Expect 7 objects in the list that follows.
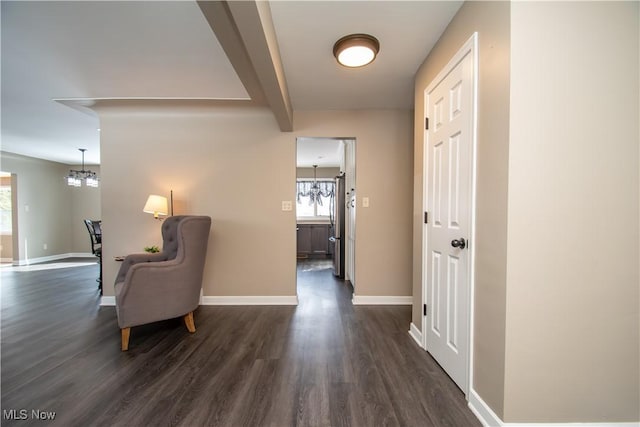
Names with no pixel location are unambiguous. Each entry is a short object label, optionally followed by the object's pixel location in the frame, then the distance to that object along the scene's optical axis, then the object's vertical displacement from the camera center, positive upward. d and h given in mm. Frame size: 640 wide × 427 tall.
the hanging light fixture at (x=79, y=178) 5254 +616
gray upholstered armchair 2031 -620
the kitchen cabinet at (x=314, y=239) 6453 -754
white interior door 1464 -10
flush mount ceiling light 1750 +1110
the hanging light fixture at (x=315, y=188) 6703 +547
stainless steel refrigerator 4348 -239
